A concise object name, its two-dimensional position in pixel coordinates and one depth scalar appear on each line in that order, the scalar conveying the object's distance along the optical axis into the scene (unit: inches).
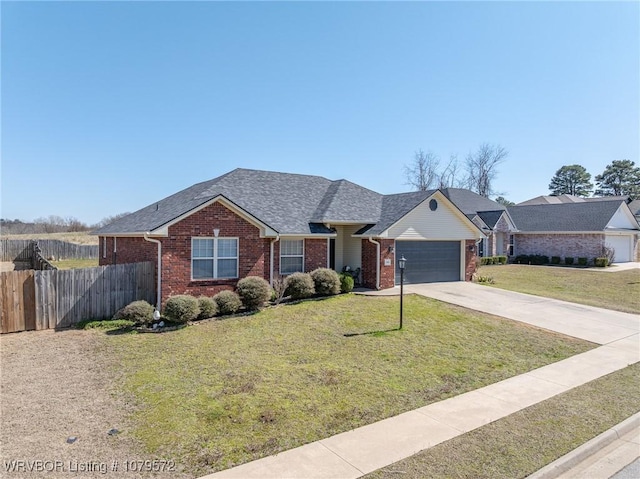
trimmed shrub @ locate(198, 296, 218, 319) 499.8
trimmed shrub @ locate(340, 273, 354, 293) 658.8
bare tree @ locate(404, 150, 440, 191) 2237.9
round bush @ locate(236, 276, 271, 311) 534.0
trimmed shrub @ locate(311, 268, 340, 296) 624.4
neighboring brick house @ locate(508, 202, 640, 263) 1259.2
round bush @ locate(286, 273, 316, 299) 595.8
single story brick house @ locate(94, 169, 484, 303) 547.2
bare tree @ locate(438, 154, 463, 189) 2224.5
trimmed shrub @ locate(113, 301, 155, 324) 455.8
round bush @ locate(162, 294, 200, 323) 468.4
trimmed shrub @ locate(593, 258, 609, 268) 1180.5
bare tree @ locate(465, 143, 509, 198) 2383.1
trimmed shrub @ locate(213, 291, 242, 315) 517.3
